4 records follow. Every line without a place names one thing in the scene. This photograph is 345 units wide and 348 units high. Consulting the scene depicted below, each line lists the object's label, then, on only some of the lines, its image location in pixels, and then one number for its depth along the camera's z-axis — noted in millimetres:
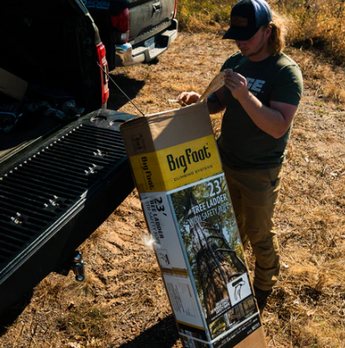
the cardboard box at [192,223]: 1942
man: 2066
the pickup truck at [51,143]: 1885
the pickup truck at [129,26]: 4930
